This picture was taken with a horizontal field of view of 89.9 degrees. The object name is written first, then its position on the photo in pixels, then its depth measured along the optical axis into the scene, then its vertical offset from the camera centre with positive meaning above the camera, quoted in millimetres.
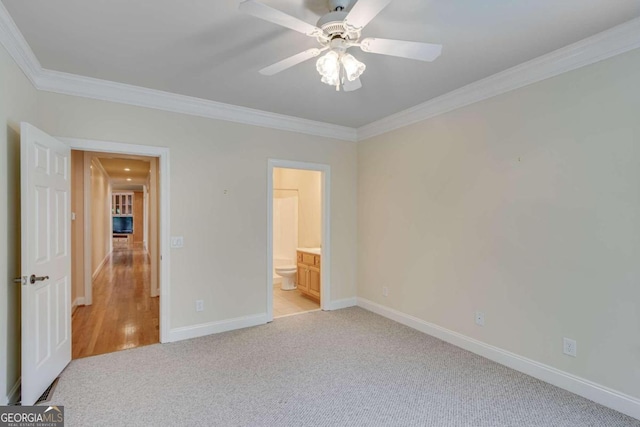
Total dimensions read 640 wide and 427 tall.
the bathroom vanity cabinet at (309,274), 4967 -1003
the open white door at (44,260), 2203 -363
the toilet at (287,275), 5715 -1138
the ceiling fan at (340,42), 1565 +967
